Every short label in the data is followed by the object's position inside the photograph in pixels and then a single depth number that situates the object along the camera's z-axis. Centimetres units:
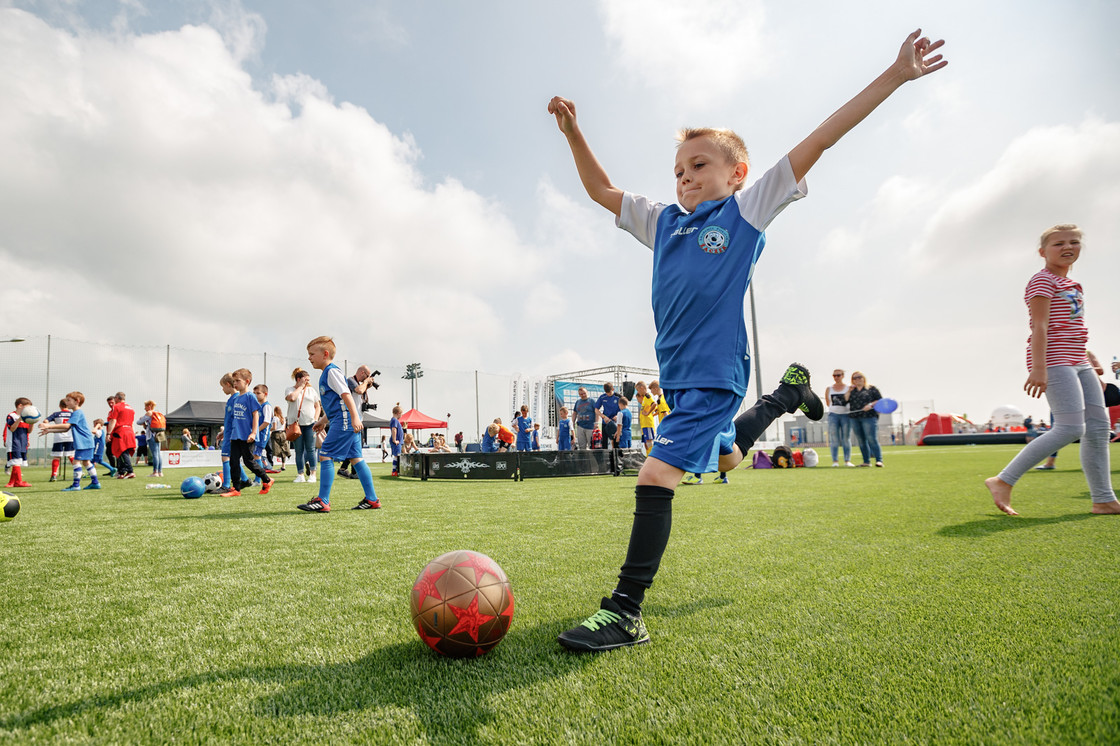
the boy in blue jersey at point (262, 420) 973
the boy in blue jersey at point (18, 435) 1275
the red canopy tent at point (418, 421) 2956
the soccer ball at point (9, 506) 408
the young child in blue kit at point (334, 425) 654
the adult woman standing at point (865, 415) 1241
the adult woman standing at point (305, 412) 1031
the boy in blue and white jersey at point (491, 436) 1914
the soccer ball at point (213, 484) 968
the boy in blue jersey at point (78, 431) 1078
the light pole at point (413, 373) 2912
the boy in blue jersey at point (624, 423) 1442
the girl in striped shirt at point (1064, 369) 442
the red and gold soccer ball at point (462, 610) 199
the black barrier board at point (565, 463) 1207
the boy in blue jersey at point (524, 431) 1786
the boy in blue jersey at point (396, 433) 1752
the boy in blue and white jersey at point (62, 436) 1150
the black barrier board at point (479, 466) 1194
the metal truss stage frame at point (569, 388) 3647
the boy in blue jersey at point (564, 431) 1800
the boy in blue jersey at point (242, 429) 909
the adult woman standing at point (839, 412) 1284
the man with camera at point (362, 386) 1141
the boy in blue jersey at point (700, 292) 223
